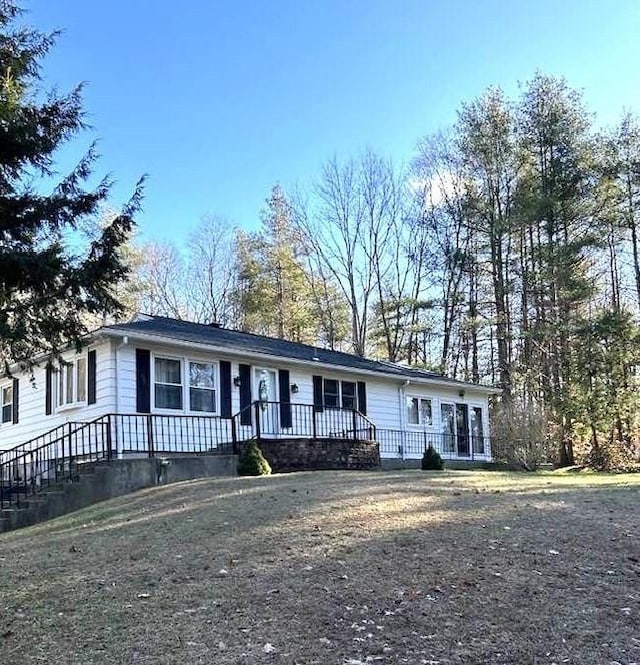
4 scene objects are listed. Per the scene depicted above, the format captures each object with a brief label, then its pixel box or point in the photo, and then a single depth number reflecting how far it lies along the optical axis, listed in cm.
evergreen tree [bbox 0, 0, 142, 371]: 944
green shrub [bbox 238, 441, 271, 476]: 1344
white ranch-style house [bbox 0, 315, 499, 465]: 1438
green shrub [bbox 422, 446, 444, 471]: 1708
